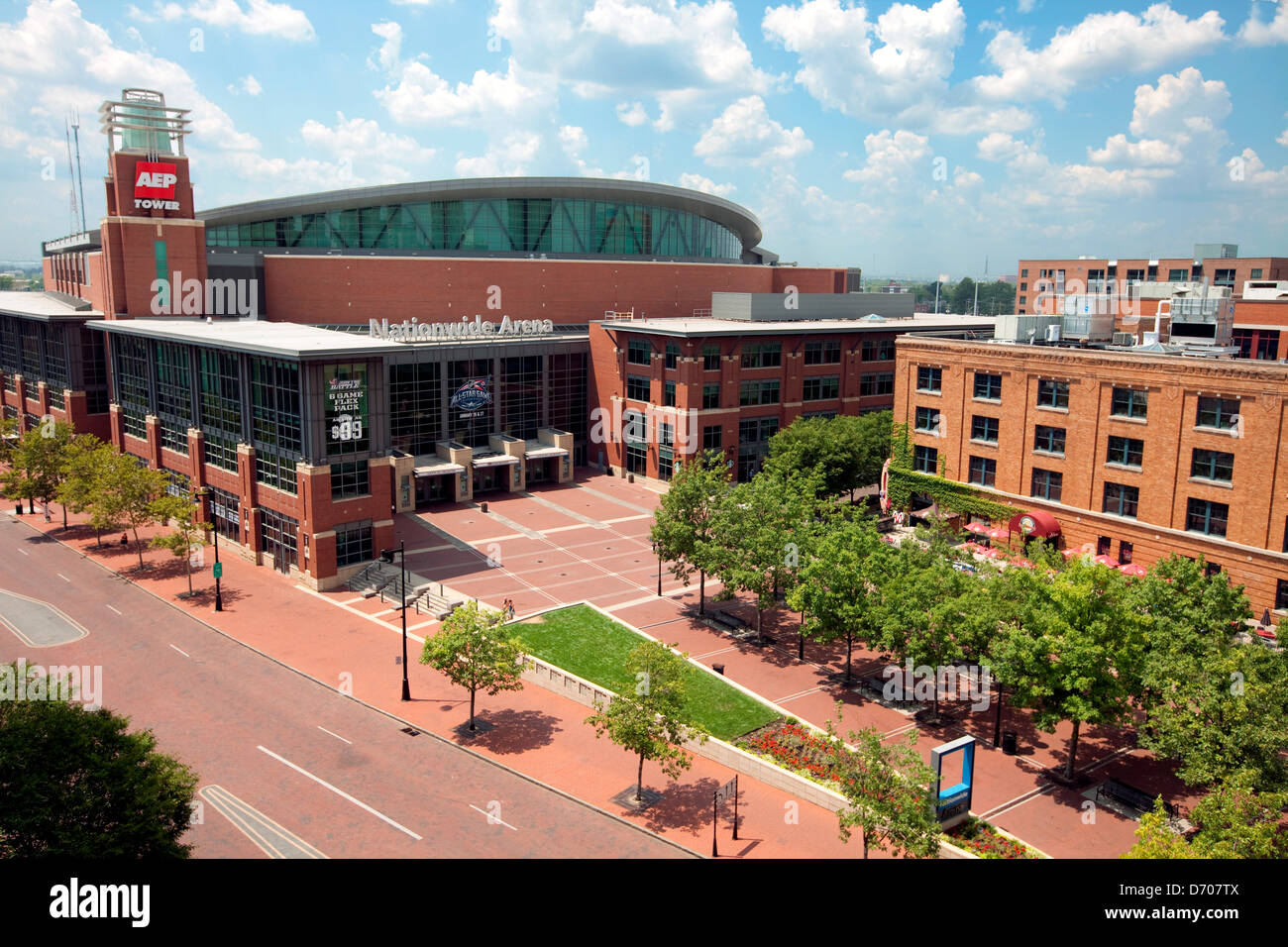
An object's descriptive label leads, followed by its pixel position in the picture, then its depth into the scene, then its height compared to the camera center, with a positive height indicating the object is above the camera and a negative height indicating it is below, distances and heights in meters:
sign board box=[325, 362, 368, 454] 49.94 -4.24
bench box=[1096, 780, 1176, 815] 30.33 -15.31
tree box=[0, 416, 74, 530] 61.28 -9.70
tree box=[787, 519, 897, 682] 37.16 -10.56
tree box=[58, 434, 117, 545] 57.25 -9.42
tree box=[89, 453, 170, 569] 54.06 -10.05
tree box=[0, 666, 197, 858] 17.83 -9.50
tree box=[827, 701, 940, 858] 24.67 -12.70
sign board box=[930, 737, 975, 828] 29.11 -14.62
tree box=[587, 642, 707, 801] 30.55 -12.78
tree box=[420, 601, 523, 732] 35.50 -12.50
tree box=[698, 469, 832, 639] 42.53 -9.62
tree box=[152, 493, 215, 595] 51.53 -11.62
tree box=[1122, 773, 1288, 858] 20.56 -11.44
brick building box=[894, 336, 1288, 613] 42.03 -5.72
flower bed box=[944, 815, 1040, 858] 27.38 -15.60
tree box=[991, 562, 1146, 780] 30.20 -10.57
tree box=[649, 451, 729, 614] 46.81 -9.59
